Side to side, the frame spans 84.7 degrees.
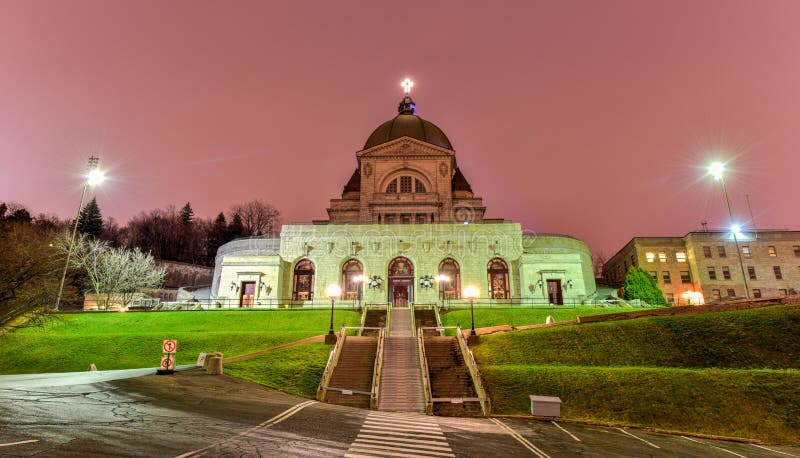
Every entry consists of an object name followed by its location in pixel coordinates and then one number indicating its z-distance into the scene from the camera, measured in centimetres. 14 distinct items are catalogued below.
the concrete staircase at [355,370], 1923
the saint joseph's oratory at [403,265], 4425
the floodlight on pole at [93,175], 3506
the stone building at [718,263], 5719
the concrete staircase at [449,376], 1847
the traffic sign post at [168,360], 1958
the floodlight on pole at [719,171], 3044
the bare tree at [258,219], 9131
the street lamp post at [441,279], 4454
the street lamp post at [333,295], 2585
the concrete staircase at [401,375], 1873
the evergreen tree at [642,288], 4544
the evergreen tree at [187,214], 9624
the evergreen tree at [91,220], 7594
